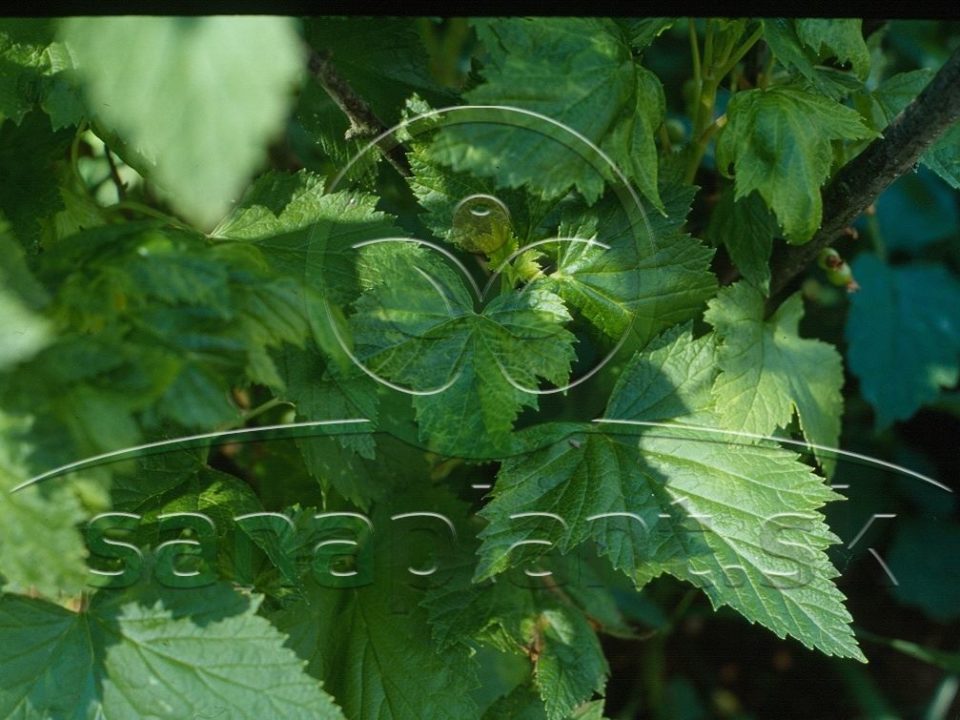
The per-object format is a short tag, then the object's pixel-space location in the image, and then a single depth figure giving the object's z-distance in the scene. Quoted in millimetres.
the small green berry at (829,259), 643
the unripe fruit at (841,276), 651
